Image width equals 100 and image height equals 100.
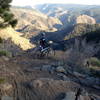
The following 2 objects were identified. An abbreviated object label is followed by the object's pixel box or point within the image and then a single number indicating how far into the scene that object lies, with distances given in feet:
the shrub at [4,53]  55.79
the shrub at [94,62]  59.93
